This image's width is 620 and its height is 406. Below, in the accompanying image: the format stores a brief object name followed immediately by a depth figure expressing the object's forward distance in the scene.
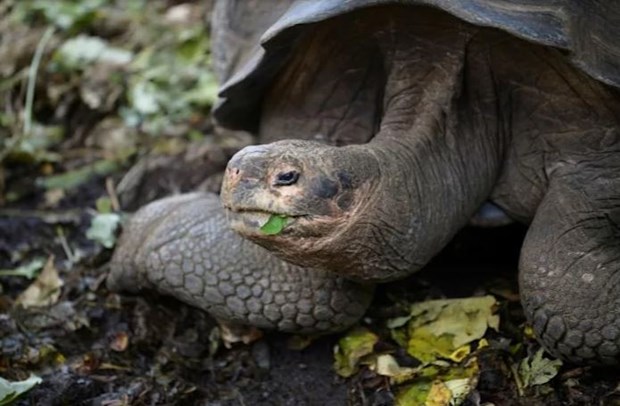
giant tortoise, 2.41
